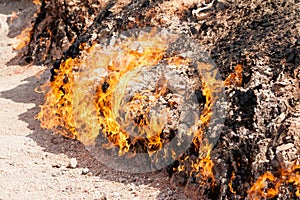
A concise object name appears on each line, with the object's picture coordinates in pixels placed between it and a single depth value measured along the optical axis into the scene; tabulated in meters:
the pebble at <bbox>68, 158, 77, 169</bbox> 16.84
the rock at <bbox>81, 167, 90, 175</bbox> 16.39
